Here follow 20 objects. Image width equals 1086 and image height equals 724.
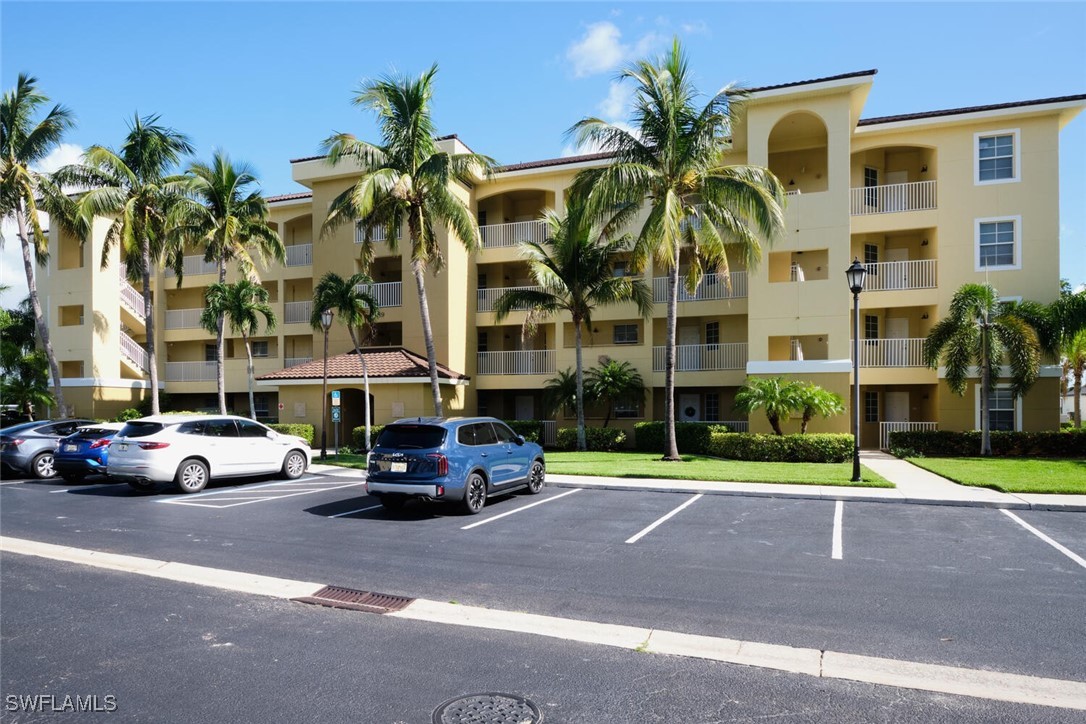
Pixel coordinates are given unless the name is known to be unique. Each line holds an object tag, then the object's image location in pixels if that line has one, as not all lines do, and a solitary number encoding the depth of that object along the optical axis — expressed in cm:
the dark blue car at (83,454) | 1636
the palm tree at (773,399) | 2073
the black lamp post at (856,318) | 1531
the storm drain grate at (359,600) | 690
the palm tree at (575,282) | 2323
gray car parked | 1775
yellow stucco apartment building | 2261
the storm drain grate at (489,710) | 443
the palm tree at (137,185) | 2514
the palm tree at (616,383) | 2497
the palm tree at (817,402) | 2066
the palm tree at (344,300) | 2352
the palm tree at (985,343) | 1981
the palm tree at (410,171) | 2014
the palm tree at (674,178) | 1881
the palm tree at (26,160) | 2689
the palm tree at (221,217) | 2600
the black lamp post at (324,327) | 2108
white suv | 1434
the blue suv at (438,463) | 1145
